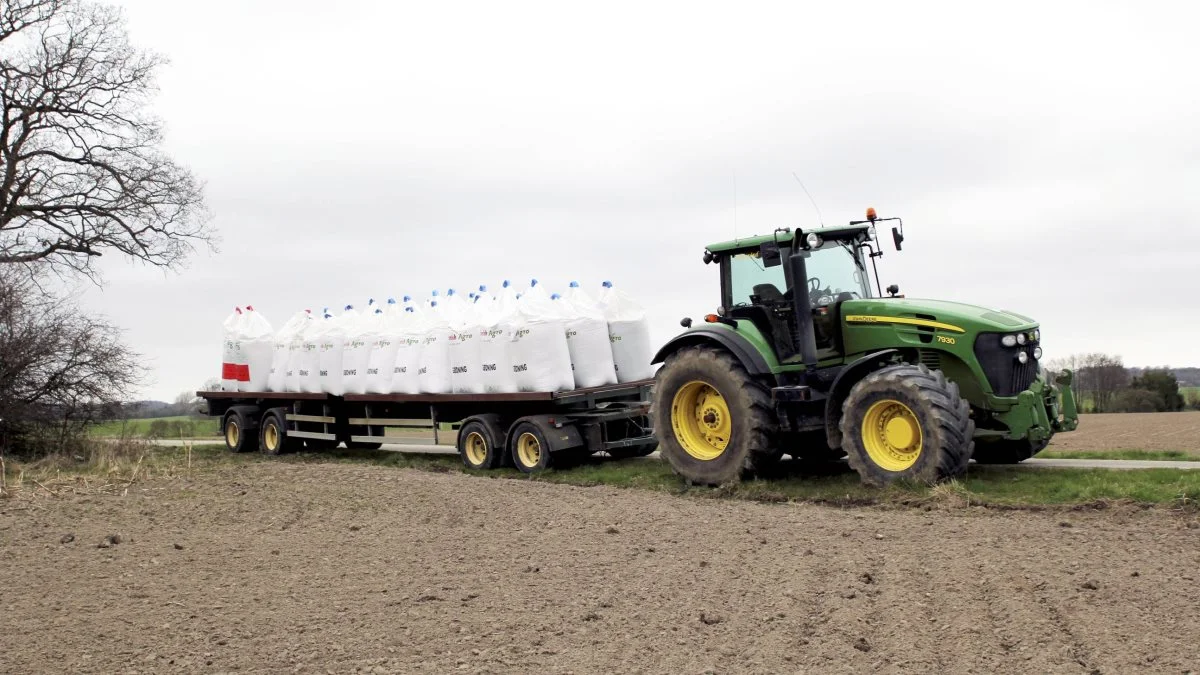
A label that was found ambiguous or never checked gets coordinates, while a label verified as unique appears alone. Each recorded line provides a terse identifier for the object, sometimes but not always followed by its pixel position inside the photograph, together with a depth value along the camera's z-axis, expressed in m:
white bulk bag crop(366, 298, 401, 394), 15.62
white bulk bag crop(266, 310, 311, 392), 17.73
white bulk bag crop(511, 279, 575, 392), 13.23
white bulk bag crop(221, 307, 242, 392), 18.72
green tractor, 9.29
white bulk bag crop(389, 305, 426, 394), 15.11
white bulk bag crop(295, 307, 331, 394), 16.98
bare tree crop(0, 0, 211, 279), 23.61
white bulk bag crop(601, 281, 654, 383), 14.10
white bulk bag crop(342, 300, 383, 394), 16.06
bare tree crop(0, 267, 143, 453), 16.16
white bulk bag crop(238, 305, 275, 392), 18.39
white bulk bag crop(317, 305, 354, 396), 16.59
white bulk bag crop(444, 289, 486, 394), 14.12
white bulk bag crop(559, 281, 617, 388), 13.55
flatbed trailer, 13.14
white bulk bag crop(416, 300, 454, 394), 14.69
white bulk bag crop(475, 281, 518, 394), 13.65
